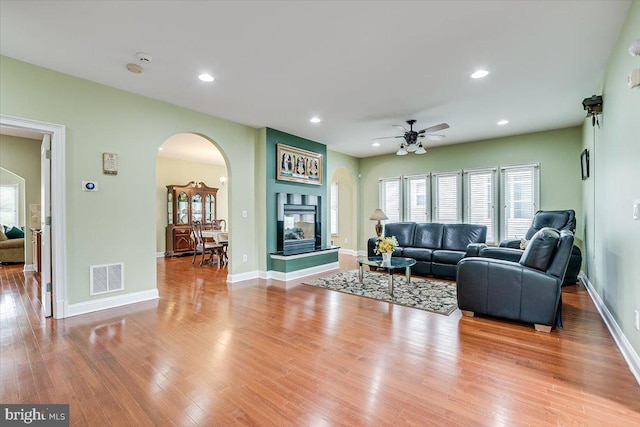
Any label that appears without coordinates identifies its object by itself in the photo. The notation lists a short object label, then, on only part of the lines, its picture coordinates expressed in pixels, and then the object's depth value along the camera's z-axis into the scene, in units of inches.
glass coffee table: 172.5
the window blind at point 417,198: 288.7
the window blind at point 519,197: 235.9
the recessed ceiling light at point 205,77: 136.3
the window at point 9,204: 319.3
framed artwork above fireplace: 231.5
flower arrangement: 183.0
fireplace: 231.3
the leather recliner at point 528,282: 117.6
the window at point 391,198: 309.1
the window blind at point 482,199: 252.8
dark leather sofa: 211.9
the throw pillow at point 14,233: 284.8
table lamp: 252.2
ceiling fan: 198.1
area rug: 154.3
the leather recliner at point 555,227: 171.6
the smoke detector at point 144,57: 118.2
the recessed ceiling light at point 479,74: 133.3
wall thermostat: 140.8
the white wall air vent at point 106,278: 144.0
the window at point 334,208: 366.9
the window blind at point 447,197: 270.5
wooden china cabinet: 322.0
